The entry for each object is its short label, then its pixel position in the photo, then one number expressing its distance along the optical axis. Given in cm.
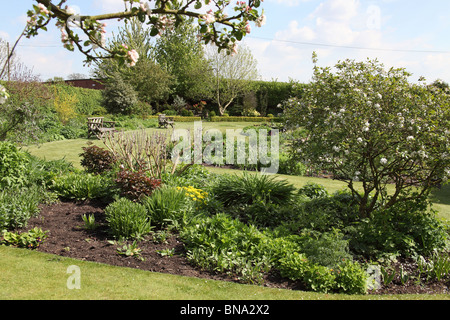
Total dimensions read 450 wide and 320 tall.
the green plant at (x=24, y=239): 454
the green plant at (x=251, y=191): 608
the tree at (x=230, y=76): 2962
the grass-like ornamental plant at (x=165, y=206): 515
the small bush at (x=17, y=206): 484
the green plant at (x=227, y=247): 409
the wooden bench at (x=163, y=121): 1938
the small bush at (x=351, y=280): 380
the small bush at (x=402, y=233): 470
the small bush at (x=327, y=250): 411
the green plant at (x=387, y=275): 405
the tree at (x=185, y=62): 3008
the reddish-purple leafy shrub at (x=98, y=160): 751
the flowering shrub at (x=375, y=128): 465
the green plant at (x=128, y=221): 471
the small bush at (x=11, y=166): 573
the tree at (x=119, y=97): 2242
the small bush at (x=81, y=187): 616
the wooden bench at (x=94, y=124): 1506
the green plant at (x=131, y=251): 432
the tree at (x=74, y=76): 4785
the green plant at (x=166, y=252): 439
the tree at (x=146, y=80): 2591
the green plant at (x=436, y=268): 424
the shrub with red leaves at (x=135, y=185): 563
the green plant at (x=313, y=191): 664
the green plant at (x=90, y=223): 504
